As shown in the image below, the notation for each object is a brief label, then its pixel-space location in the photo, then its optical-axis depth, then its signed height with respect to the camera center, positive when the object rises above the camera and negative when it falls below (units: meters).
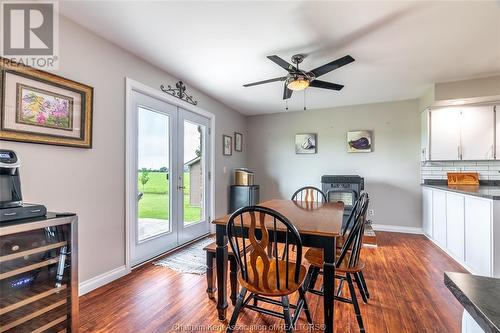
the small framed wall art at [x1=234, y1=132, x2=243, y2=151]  5.00 +0.57
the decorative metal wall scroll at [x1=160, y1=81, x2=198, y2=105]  3.12 +1.05
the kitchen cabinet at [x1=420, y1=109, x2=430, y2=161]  3.82 +0.56
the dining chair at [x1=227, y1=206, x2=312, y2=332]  1.38 -0.66
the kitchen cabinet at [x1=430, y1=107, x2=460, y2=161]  3.63 +0.54
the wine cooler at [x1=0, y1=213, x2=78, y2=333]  1.30 -0.66
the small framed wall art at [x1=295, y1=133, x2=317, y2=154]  4.93 +0.52
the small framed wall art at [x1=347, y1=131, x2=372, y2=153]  4.51 +0.51
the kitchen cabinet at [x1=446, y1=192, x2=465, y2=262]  2.77 -0.70
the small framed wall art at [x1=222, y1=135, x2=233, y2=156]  4.54 +0.44
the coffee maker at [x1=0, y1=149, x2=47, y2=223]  1.36 -0.15
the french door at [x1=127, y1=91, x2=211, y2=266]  2.76 -0.14
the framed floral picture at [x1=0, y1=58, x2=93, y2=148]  1.65 +0.47
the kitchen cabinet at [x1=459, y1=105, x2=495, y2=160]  3.46 +0.53
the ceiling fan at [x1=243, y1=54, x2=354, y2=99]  2.21 +0.93
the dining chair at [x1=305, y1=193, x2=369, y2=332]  1.65 -0.71
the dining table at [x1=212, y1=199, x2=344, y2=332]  1.46 -0.43
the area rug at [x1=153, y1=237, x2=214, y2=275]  2.68 -1.14
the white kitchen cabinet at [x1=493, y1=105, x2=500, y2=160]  3.42 +0.57
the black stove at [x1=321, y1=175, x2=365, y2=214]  4.14 -0.34
